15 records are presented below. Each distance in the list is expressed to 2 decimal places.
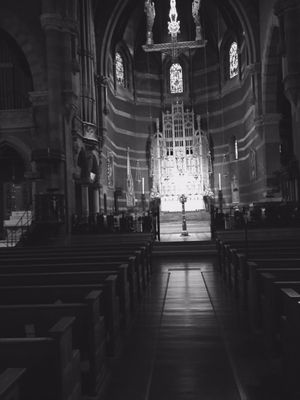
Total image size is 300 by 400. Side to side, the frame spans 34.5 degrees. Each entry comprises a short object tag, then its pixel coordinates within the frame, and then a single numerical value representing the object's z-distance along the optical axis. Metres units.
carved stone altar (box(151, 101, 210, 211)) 34.81
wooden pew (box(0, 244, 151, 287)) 8.46
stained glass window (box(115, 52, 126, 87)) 36.59
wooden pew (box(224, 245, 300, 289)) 7.09
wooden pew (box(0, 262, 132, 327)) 6.15
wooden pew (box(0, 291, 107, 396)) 3.43
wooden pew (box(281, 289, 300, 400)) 3.46
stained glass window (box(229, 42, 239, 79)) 35.53
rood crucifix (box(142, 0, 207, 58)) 24.80
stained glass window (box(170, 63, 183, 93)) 39.47
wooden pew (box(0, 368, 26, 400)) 2.04
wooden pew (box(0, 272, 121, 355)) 4.95
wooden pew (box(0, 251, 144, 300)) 7.31
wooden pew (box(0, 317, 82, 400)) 2.56
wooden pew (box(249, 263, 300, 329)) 5.00
